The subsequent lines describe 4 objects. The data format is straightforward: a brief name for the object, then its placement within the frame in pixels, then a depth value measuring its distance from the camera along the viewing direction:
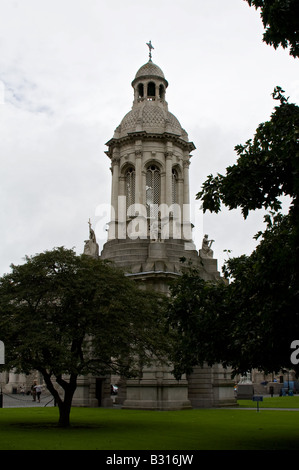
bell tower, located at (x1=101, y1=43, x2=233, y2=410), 42.06
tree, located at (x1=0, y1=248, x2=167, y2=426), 22.78
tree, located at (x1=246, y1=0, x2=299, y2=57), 13.20
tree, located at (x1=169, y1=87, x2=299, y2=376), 13.45
